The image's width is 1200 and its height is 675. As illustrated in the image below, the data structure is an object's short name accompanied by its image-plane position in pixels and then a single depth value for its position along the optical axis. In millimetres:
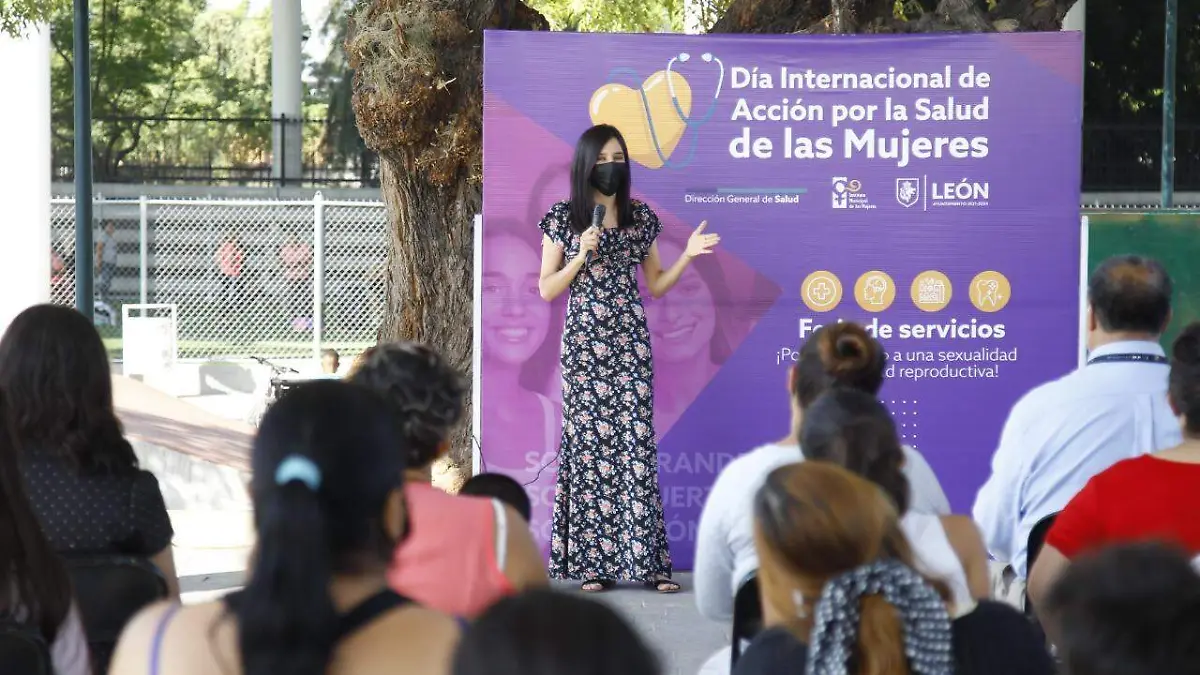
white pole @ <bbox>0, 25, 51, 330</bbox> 16266
